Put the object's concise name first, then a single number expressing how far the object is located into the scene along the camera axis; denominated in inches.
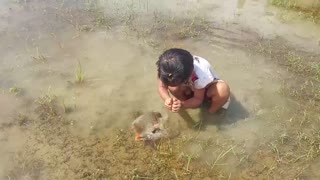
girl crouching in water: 85.1
